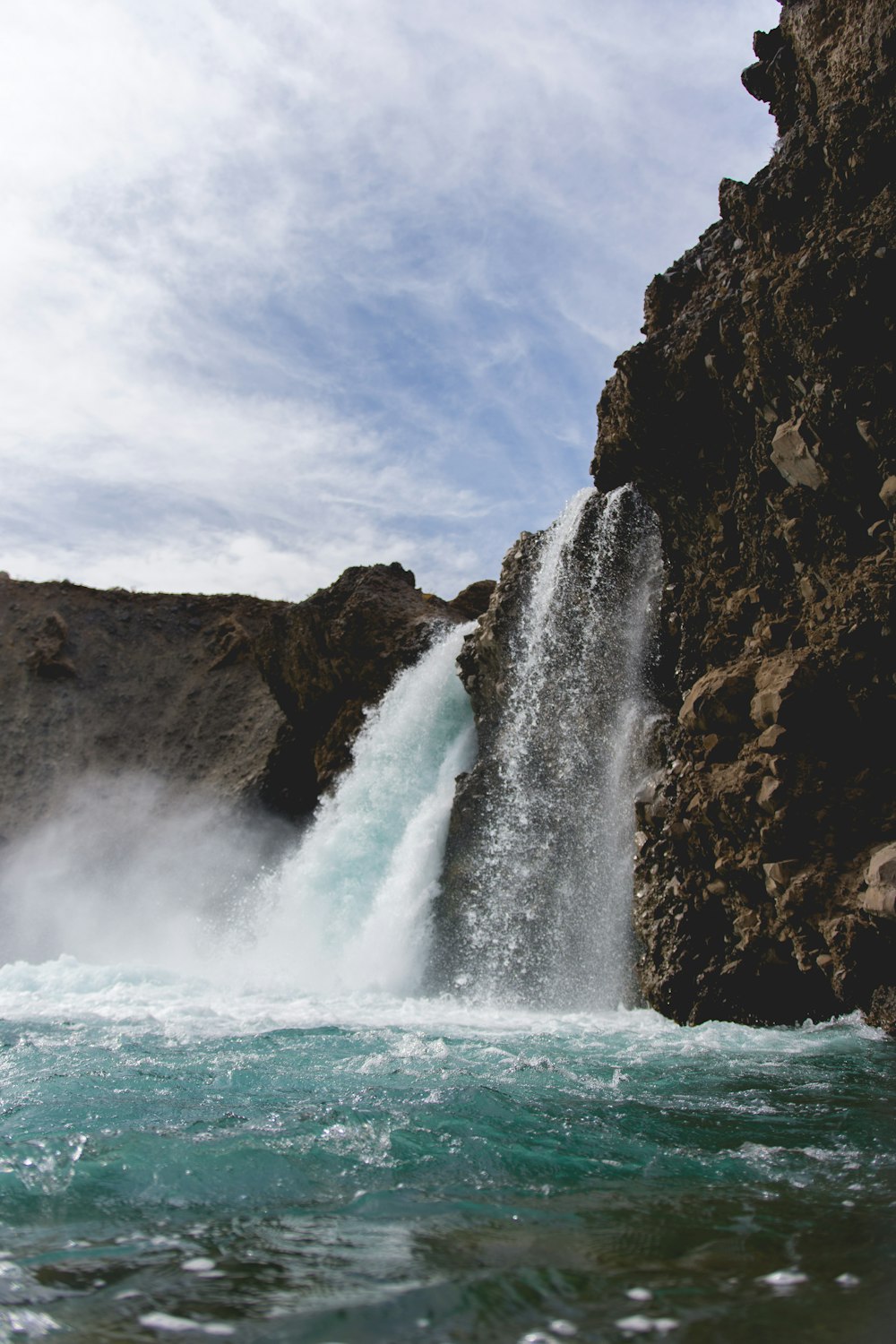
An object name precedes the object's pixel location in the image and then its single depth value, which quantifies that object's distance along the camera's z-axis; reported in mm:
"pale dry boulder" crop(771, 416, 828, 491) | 10453
